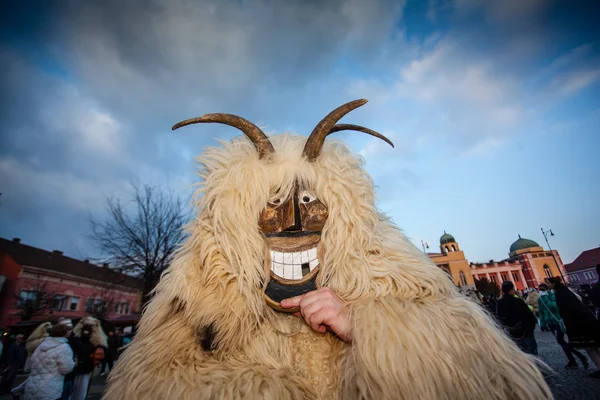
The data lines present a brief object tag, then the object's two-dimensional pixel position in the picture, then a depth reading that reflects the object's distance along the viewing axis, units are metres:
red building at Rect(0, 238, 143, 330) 22.06
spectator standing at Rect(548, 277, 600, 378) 4.36
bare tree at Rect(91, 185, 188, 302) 10.25
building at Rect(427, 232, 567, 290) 49.22
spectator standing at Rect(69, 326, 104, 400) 4.68
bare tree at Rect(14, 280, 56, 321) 21.86
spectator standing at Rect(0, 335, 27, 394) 7.81
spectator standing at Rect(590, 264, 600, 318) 4.92
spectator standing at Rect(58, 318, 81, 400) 4.20
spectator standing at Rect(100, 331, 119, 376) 8.99
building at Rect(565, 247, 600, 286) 46.56
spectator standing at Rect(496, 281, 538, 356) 4.83
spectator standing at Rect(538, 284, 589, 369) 5.49
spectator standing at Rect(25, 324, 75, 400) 3.68
